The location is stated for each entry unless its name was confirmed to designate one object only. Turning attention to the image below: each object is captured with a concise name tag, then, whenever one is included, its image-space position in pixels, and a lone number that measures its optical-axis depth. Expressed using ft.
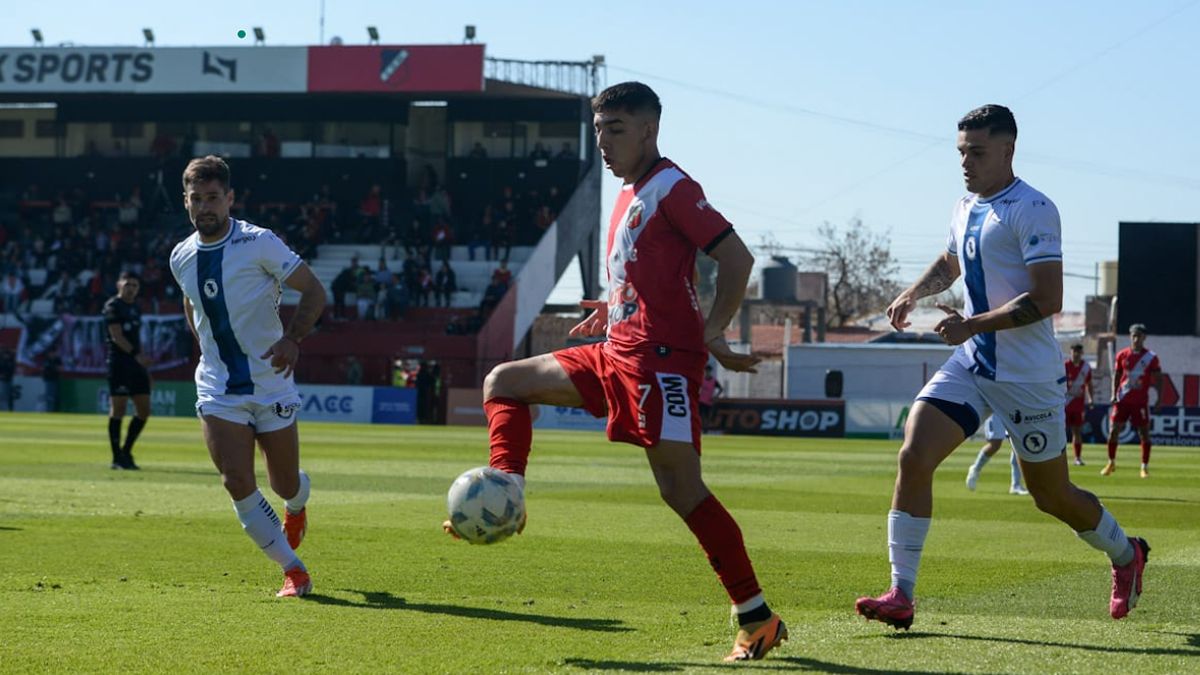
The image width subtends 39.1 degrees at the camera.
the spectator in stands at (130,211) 177.27
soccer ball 20.51
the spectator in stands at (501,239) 171.01
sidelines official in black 60.44
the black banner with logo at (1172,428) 130.72
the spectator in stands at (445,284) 161.58
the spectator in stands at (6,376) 161.48
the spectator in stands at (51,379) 160.25
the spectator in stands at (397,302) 157.17
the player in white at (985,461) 59.93
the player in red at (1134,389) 79.20
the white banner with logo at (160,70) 177.58
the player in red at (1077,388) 86.33
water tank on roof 228.84
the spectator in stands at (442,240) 167.94
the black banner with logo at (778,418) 139.64
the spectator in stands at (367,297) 157.58
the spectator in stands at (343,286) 157.28
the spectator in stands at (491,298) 156.30
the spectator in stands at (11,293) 167.73
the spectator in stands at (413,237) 168.55
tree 305.73
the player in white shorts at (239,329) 27.12
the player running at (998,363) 23.45
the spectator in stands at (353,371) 148.25
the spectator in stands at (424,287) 161.27
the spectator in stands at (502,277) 161.38
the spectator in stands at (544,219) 174.70
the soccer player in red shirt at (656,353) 20.57
